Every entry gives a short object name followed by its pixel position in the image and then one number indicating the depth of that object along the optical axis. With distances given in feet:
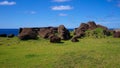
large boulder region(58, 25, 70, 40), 77.57
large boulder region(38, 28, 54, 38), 80.16
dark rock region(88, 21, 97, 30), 96.36
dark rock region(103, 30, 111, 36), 86.27
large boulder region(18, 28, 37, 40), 74.05
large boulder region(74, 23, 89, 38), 85.12
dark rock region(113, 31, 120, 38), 80.60
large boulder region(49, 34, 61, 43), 65.77
